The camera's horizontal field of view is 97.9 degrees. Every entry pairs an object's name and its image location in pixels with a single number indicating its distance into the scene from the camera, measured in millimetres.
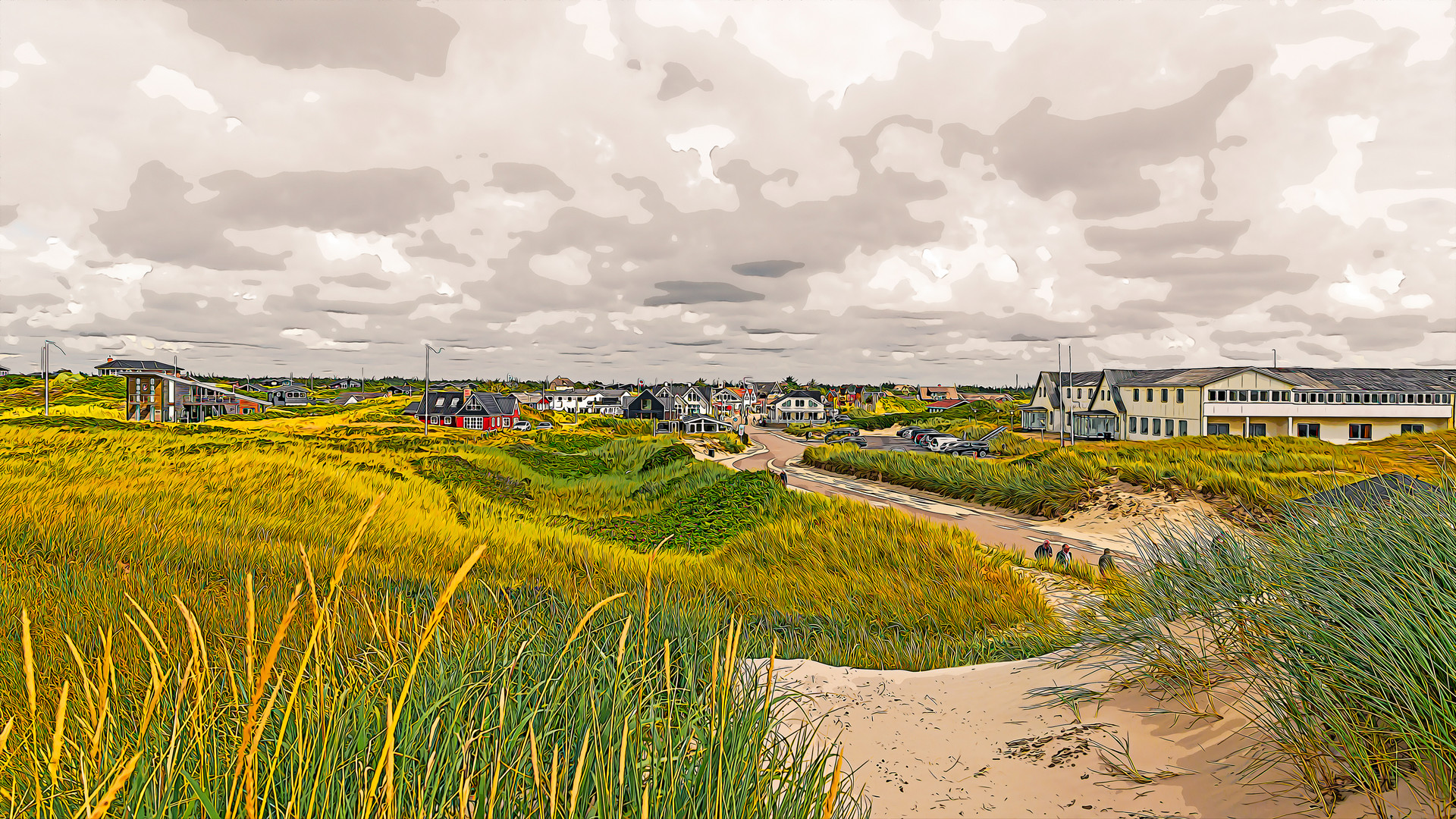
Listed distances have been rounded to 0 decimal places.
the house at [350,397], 129988
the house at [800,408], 120938
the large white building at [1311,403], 47500
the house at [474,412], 88250
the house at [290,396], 123938
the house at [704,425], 88000
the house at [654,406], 99000
